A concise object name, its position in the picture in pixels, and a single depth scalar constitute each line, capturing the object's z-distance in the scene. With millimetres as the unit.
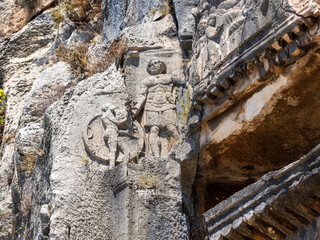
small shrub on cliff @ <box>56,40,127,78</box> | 12023
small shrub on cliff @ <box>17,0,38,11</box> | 16750
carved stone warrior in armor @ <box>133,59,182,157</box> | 10758
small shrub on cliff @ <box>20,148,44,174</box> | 11703
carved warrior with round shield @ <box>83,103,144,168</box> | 10312
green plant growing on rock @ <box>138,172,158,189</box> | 9748
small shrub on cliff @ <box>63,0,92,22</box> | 14844
